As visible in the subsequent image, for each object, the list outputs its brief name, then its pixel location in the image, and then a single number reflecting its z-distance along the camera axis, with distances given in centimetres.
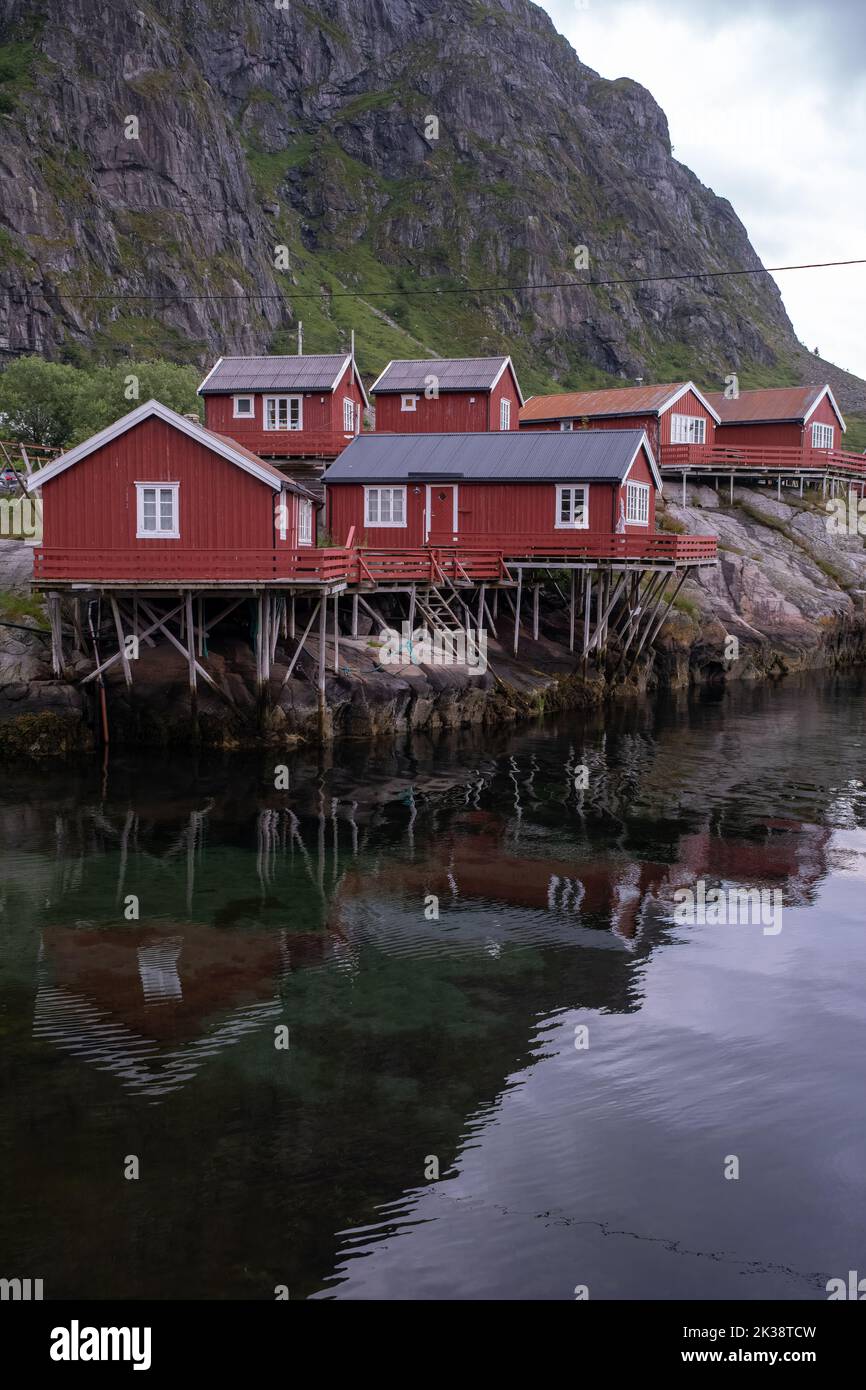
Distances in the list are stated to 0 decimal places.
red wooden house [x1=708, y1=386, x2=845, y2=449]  6506
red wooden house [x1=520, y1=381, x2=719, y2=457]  5969
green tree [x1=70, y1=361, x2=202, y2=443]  5819
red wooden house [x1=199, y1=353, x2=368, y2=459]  5309
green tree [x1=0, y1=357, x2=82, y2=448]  5953
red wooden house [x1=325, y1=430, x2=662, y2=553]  3988
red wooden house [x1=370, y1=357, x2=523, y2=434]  5516
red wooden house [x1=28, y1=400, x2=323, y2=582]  2989
